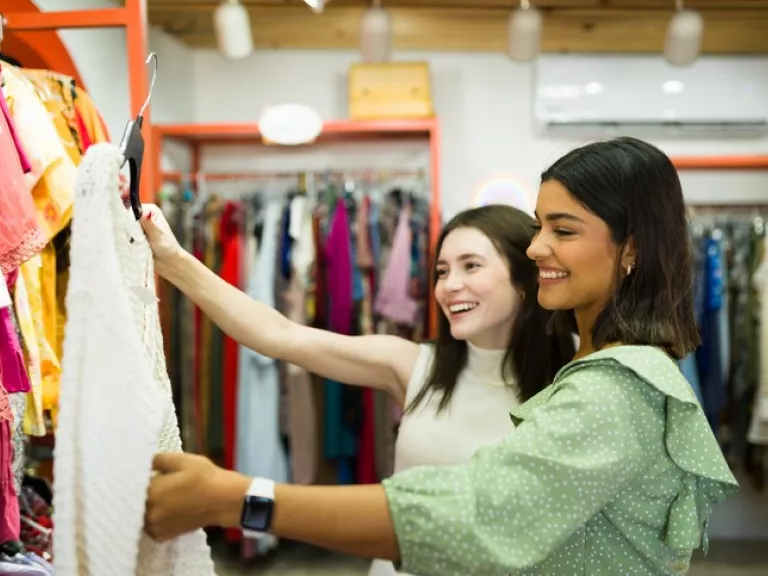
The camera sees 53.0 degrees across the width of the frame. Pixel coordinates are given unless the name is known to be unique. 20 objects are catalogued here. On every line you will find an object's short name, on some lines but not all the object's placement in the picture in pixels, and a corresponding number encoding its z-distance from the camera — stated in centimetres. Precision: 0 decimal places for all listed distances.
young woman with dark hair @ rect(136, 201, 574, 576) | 163
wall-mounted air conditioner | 370
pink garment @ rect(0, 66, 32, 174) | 134
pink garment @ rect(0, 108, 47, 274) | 122
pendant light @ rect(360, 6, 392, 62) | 297
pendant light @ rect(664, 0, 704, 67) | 298
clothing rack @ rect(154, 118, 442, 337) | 311
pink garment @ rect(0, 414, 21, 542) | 129
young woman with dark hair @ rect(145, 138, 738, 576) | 83
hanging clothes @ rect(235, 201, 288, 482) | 301
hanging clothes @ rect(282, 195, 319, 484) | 301
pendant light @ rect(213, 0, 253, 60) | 291
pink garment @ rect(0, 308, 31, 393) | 125
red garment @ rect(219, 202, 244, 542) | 305
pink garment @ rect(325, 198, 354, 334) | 301
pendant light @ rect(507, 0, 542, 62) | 297
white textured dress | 85
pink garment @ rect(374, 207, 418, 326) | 302
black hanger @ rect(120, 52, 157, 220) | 103
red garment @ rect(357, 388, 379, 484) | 313
